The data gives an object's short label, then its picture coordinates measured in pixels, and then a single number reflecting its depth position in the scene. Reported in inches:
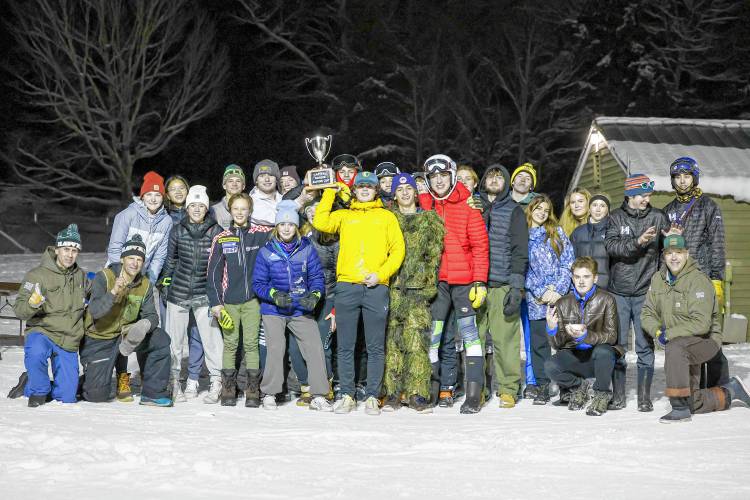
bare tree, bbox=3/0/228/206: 938.7
